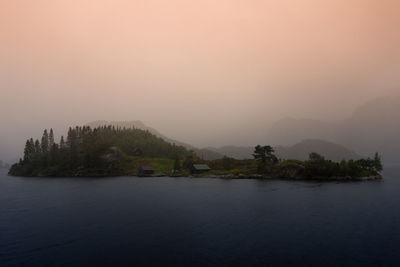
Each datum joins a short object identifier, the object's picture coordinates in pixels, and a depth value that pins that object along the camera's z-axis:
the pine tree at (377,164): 179.38
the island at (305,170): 169.68
